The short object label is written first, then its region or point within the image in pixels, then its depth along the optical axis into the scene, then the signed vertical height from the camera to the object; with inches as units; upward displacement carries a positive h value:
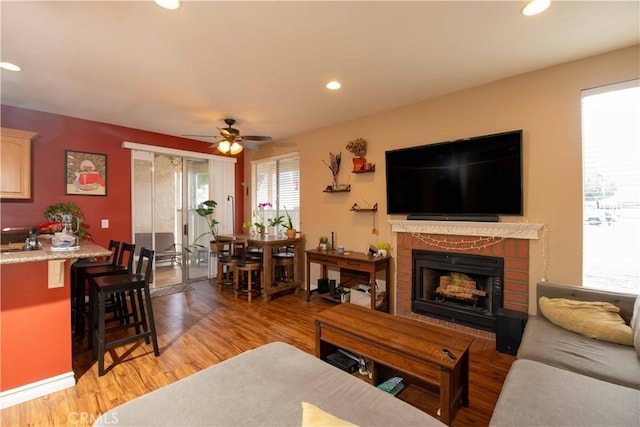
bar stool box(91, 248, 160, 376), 91.7 -28.4
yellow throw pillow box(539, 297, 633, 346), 72.8 -29.4
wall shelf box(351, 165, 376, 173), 151.4 +24.3
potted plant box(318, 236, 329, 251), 167.5 -17.4
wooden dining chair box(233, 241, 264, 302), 167.2 -32.4
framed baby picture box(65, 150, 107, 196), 153.5 +24.1
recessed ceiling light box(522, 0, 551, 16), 69.4 +52.3
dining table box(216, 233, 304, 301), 163.5 -24.2
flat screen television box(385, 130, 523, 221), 108.5 +15.4
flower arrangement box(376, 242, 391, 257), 143.9 -17.3
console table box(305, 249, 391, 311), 134.9 -24.6
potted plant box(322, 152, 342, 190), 168.6 +29.6
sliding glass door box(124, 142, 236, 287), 181.0 +7.7
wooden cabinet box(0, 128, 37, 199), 126.8 +24.4
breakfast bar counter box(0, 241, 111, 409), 76.2 -30.8
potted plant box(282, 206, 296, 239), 181.0 -8.0
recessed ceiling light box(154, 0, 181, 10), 67.9 +51.9
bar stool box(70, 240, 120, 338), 117.0 -34.7
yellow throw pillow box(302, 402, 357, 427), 36.2 -27.3
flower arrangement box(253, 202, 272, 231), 220.7 +0.2
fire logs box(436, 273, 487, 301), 122.7 -33.0
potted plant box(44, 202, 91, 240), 144.9 +0.6
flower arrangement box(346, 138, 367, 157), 154.4 +37.7
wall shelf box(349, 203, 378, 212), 151.0 +3.2
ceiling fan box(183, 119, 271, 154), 143.9 +38.8
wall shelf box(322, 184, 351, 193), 163.6 +14.9
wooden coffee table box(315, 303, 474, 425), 65.8 -34.2
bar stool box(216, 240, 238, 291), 182.1 -30.7
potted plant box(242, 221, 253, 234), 210.9 -10.9
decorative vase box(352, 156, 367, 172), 155.1 +29.0
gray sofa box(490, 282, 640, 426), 47.4 -33.9
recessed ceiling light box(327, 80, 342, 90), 113.7 +53.6
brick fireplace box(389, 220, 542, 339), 107.6 -14.0
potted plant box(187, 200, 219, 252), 194.5 -2.7
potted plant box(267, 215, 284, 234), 188.2 -4.9
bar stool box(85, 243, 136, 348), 104.6 -22.7
